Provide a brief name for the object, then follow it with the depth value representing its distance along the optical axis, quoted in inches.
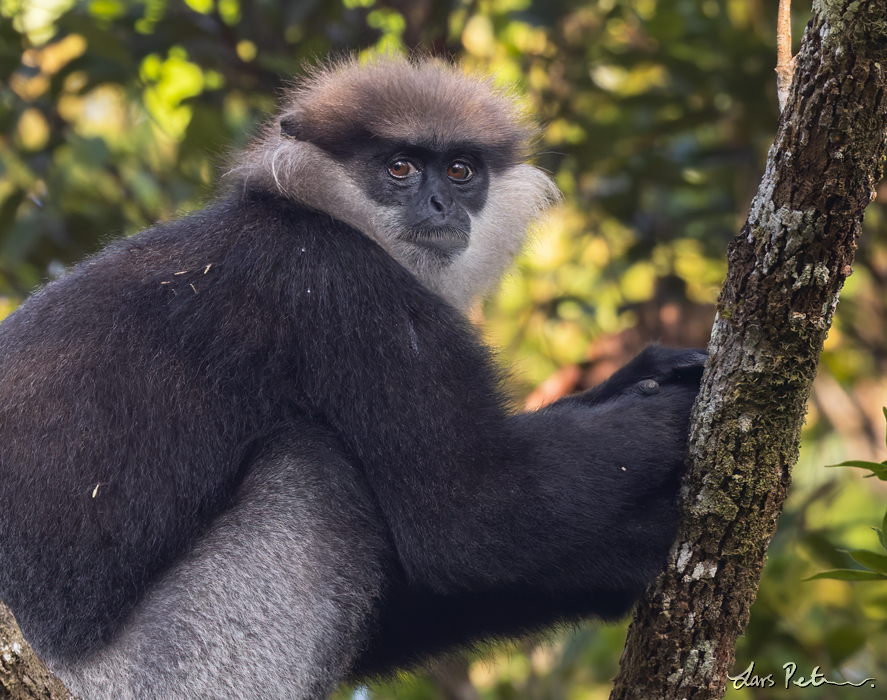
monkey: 269.1
